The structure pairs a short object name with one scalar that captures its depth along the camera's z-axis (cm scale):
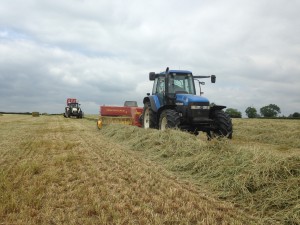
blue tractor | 1002
